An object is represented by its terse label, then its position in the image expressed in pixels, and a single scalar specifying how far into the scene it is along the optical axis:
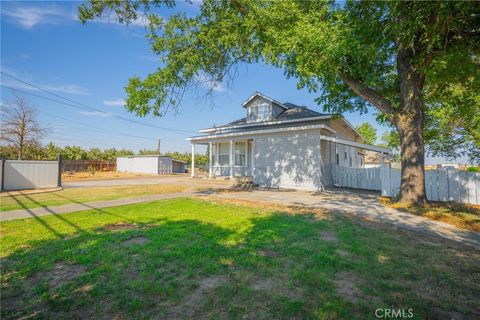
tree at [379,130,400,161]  21.13
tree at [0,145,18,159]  26.31
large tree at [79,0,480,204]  7.06
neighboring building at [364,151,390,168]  36.23
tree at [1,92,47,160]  25.20
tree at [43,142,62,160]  30.14
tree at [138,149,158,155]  43.56
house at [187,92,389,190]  13.40
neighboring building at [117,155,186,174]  32.62
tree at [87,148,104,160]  35.12
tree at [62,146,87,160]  32.56
